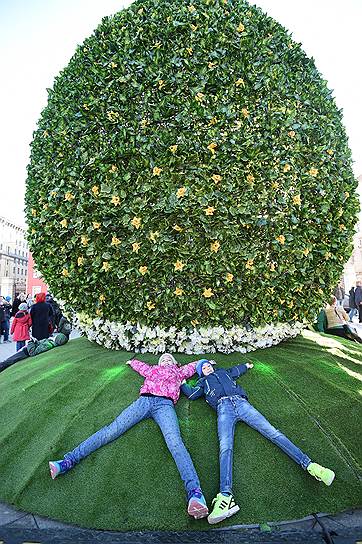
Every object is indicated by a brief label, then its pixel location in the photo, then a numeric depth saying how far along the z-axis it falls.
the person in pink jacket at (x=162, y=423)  3.51
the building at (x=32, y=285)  54.38
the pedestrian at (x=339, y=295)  12.85
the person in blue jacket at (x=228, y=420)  3.43
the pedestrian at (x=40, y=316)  9.84
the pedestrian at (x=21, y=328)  11.51
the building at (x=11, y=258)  74.38
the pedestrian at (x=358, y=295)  18.41
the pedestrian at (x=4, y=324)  14.88
